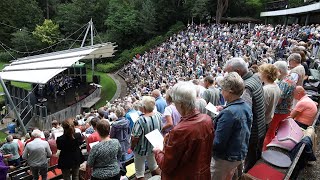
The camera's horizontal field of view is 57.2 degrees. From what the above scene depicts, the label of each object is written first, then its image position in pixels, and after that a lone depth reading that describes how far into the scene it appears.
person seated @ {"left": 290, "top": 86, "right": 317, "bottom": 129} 5.16
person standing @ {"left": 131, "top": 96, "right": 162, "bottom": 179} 4.02
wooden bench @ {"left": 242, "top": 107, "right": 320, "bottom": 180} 3.79
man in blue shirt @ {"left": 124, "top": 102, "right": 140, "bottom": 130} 5.76
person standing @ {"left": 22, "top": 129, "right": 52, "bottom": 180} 5.28
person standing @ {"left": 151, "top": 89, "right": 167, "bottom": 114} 5.73
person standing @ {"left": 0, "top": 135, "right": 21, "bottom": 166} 7.28
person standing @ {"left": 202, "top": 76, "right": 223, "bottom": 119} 5.62
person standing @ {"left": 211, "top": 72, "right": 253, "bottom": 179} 2.88
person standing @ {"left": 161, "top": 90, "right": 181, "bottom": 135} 4.28
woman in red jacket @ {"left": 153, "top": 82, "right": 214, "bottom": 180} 2.47
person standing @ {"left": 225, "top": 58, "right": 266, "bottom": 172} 3.53
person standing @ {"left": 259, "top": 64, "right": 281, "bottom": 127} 4.10
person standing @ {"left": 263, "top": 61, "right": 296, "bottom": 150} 4.65
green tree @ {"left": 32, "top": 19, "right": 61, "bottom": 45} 40.09
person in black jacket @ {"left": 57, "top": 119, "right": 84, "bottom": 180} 4.48
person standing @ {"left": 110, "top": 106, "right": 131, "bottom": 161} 5.14
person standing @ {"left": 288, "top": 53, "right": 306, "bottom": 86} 5.76
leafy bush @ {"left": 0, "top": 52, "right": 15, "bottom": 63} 41.79
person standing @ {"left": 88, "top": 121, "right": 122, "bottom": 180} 3.45
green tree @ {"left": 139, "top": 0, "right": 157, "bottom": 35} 37.72
